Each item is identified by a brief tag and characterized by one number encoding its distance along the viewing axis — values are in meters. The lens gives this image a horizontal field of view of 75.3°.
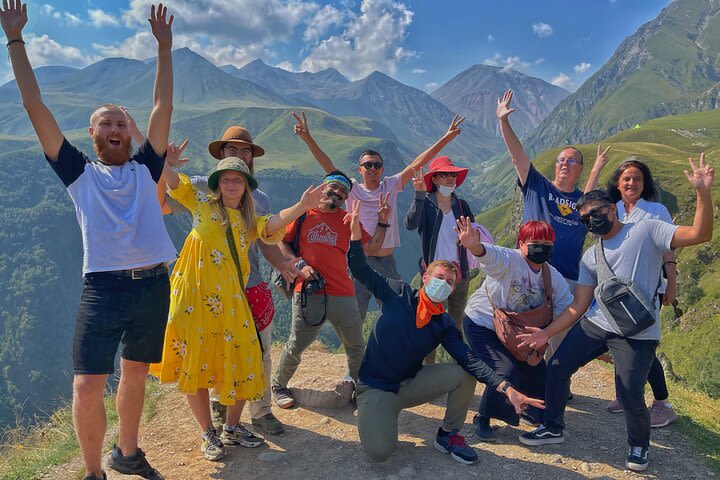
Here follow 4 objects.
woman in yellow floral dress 4.71
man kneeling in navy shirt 5.08
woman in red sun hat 6.64
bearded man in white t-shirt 3.92
